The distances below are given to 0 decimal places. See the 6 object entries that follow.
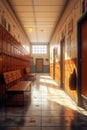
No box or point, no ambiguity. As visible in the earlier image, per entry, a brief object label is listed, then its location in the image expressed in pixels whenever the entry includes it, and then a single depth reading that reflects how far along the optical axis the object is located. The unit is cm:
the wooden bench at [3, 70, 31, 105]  265
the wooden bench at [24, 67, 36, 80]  617
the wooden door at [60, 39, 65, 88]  493
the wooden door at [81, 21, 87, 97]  255
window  1296
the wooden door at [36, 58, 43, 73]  1313
